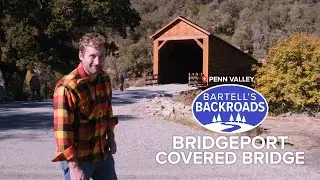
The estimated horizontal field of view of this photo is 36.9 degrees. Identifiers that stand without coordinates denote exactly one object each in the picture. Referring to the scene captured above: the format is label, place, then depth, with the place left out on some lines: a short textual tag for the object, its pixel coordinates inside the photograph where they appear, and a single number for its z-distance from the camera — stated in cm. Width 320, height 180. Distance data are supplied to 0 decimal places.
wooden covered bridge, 2886
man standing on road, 281
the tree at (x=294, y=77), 1650
